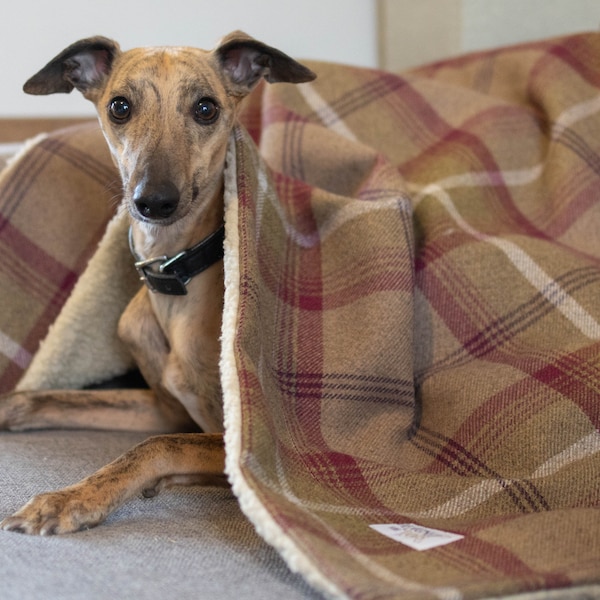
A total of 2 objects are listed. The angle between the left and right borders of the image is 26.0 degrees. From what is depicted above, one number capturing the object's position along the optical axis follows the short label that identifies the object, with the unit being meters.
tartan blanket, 0.75
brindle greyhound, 0.84
